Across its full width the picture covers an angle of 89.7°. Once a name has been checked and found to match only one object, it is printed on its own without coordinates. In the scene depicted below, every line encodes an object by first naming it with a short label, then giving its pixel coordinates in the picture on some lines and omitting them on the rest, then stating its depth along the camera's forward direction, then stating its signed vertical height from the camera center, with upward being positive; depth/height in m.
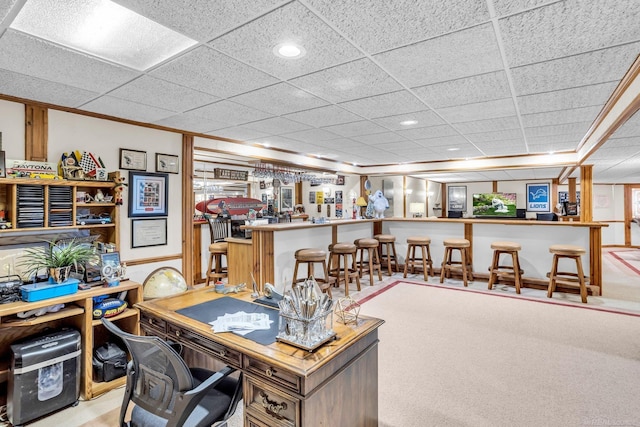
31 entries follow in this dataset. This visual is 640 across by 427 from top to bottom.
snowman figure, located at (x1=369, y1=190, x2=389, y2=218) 6.49 +0.20
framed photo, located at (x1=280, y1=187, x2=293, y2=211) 10.13 +0.50
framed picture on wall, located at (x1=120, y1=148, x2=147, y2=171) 3.71 +0.64
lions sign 10.82 +0.53
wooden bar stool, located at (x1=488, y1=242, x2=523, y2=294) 4.82 -0.81
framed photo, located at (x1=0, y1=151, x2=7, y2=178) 2.64 +0.39
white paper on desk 1.57 -0.56
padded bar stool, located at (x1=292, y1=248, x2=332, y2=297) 4.28 -0.61
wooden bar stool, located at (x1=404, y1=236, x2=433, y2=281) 5.62 -0.78
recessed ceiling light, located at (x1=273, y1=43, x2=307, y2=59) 2.03 +1.06
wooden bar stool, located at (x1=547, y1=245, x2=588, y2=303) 4.34 -0.84
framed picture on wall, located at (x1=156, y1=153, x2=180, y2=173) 4.05 +0.65
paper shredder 2.01 -1.06
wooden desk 1.24 -0.67
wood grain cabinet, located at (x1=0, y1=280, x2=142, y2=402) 2.10 -0.80
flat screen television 11.31 +0.34
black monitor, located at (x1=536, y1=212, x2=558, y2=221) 5.50 -0.06
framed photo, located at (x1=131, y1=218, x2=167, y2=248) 3.83 -0.23
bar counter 4.37 -0.39
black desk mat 1.54 -0.56
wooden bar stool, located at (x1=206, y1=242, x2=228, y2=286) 4.77 -0.70
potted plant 2.29 -0.33
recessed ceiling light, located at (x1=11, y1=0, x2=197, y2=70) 1.66 +1.07
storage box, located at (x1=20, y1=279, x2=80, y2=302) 2.12 -0.52
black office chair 1.27 -0.75
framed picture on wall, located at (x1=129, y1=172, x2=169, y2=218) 3.81 +0.25
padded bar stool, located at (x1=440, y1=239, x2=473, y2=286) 5.25 -0.81
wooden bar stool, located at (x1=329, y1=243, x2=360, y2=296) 4.71 -0.62
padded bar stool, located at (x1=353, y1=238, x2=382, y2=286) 5.34 -0.56
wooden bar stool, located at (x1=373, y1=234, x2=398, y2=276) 5.86 -0.74
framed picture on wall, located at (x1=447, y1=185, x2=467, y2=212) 12.29 +0.60
